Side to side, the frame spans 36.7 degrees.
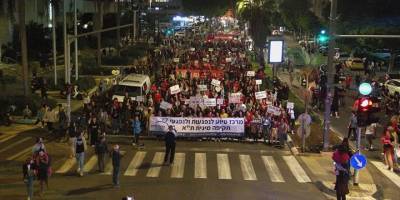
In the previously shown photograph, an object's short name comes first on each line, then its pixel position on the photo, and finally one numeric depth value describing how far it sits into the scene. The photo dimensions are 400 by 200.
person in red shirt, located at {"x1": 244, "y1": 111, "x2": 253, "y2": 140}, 27.34
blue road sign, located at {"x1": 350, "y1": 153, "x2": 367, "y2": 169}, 18.23
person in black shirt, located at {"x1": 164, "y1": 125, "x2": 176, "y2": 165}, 21.92
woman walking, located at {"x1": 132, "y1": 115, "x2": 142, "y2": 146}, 24.90
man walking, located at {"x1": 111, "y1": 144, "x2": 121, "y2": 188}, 18.36
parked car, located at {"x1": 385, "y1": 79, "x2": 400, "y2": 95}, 41.75
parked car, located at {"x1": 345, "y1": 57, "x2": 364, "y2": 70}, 62.59
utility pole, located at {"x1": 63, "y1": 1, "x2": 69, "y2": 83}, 32.30
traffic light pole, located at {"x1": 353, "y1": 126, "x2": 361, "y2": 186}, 19.81
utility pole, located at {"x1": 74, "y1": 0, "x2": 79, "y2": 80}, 43.38
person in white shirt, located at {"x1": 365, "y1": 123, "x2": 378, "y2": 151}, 25.50
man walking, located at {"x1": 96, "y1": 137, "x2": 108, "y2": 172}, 20.09
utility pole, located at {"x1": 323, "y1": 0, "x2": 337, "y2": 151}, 24.12
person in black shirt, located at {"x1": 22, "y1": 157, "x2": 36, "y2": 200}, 16.50
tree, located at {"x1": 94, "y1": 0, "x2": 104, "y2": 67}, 63.72
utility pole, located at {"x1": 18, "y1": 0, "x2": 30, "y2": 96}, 34.44
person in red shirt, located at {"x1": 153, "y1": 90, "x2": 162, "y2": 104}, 30.92
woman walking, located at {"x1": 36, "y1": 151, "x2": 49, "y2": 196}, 17.31
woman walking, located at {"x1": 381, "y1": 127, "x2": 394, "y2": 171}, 22.16
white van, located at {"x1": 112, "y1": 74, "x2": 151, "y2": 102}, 35.31
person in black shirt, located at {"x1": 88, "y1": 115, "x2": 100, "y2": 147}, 23.66
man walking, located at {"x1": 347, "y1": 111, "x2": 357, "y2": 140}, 27.19
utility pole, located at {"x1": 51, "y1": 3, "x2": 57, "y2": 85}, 40.13
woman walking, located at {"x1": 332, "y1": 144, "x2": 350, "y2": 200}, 17.22
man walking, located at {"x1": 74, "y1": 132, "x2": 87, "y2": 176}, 19.72
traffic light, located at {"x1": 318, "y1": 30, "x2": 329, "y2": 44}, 26.67
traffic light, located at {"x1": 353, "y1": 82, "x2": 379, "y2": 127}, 19.55
